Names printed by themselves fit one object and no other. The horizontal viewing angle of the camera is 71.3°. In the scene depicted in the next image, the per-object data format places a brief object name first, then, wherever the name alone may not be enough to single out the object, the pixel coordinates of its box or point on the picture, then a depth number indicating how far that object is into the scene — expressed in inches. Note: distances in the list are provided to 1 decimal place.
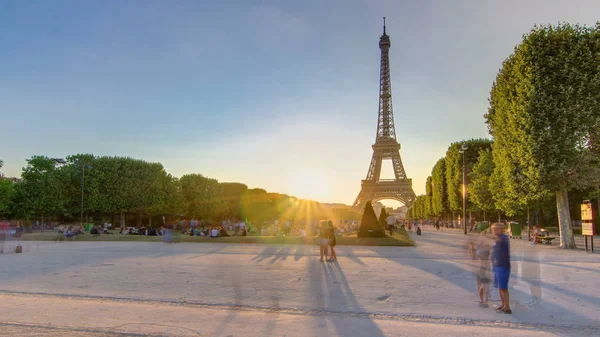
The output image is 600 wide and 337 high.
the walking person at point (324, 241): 652.1
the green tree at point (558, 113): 842.8
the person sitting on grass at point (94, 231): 1320.1
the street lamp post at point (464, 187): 1481.4
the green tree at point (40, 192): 2055.9
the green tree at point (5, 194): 1949.2
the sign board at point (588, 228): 823.7
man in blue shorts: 307.3
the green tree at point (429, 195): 3051.2
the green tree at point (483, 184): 1585.9
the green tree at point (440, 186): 2358.5
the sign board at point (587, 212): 829.9
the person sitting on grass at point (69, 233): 1290.1
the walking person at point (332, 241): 654.5
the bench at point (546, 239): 1028.4
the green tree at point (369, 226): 1092.6
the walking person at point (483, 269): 328.5
